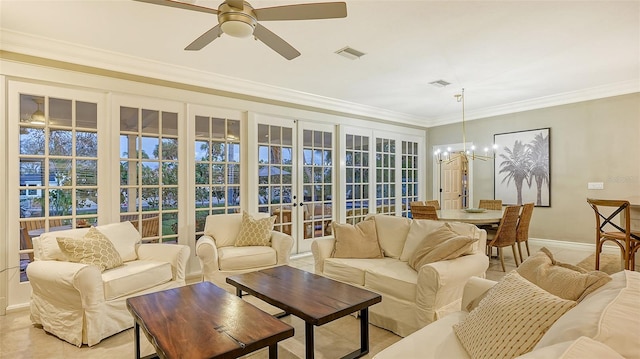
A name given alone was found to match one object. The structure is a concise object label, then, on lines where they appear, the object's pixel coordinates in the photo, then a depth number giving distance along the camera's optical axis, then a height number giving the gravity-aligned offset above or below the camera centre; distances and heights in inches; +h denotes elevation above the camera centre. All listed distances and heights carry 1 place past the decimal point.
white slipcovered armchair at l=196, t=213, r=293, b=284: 136.9 -31.2
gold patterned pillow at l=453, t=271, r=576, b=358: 48.1 -22.3
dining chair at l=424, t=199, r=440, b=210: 224.2 -16.2
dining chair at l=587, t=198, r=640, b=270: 136.5 -25.2
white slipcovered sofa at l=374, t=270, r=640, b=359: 31.6 -16.6
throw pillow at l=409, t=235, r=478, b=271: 103.0 -22.5
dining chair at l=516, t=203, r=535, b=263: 171.5 -23.3
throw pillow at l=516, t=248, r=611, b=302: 52.6 -17.2
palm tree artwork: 226.7 +8.7
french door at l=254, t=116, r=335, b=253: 194.9 +2.9
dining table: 159.9 -19.3
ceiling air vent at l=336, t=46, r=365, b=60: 138.9 +55.6
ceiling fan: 76.8 +41.2
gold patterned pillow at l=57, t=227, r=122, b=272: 108.1 -23.2
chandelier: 214.7 +21.7
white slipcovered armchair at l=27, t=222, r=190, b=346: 98.4 -35.2
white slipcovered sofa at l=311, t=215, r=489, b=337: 95.6 -31.2
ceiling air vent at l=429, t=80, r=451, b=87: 184.1 +55.3
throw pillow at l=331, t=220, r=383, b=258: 130.5 -25.0
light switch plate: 204.4 -4.0
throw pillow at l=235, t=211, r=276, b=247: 154.4 -24.5
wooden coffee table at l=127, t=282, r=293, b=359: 62.3 -31.5
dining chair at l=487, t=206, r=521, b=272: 161.8 -26.0
